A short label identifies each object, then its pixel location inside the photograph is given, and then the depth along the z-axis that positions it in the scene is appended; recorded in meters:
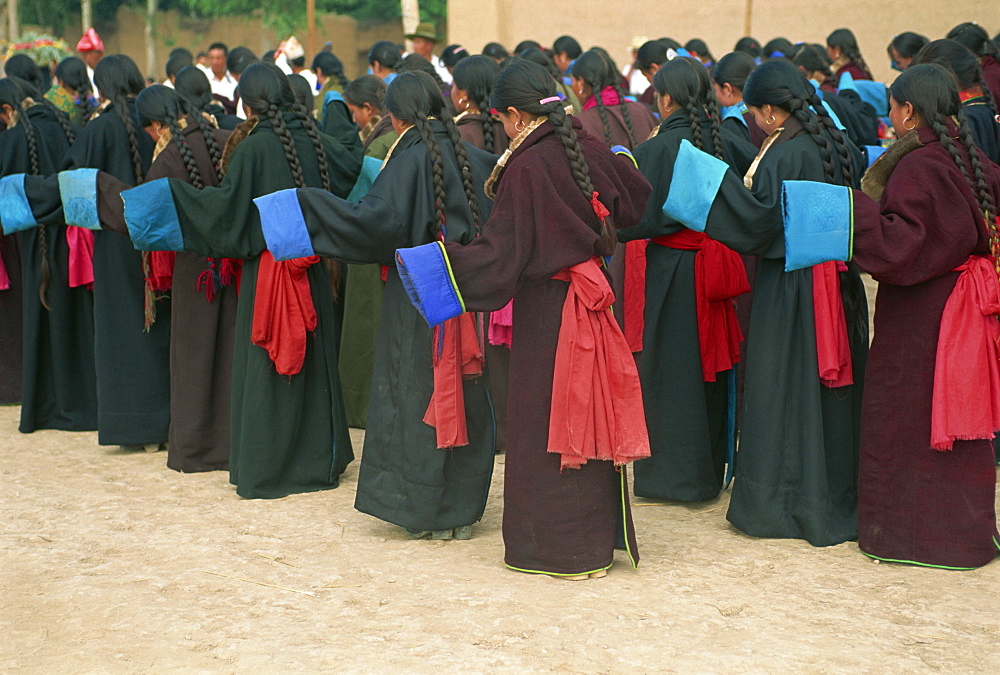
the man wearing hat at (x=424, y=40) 10.62
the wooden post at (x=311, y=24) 13.81
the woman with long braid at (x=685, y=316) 5.11
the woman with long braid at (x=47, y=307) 6.60
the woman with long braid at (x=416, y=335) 4.45
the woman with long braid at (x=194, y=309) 5.64
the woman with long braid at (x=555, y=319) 4.04
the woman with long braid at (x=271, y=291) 5.11
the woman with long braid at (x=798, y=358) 4.56
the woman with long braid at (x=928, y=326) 4.11
